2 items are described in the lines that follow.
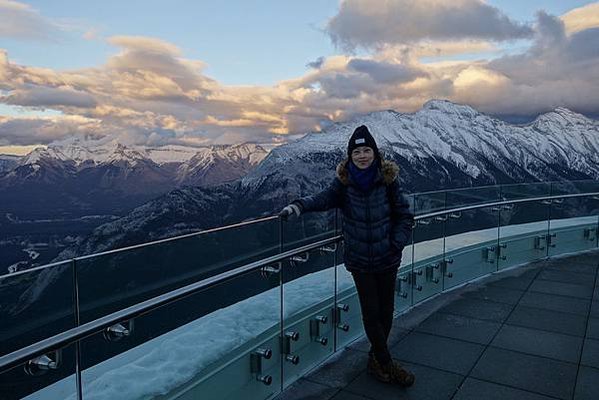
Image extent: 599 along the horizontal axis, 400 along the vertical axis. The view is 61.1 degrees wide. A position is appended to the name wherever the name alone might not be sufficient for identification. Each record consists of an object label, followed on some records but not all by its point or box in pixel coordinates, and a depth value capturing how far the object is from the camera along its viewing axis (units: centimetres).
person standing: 310
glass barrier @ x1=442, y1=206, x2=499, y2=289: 563
